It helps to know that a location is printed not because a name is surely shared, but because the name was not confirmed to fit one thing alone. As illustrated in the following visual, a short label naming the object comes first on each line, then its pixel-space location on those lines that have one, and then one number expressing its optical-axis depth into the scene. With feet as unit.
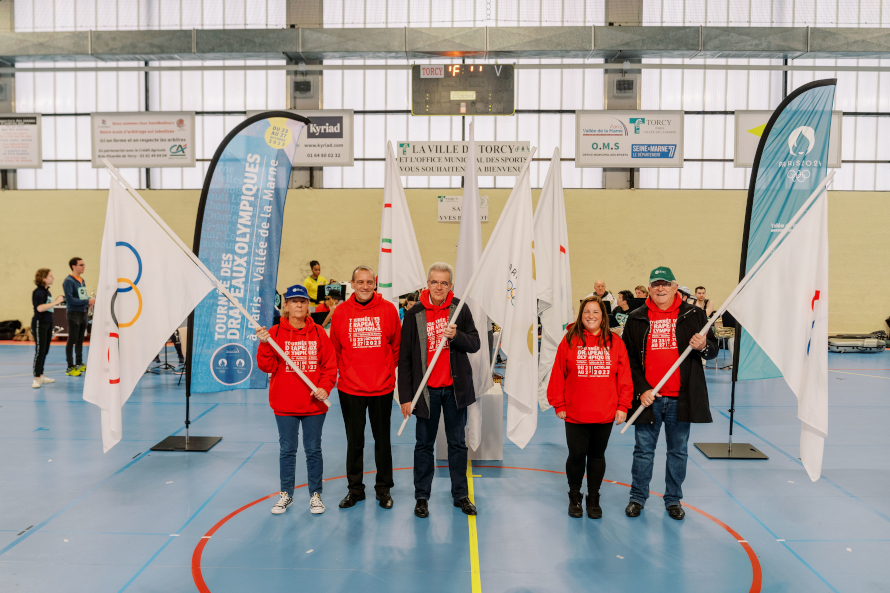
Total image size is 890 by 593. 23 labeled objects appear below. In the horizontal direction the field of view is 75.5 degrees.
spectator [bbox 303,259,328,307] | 39.52
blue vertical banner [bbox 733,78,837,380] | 17.80
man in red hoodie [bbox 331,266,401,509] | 14.19
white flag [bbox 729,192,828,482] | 12.99
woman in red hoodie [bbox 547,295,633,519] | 13.46
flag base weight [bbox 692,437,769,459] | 18.77
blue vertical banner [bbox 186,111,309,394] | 18.47
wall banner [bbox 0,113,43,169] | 40.88
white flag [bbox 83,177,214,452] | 13.56
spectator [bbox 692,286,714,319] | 35.50
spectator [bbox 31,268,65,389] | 29.14
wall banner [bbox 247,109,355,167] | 38.22
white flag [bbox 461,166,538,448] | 14.69
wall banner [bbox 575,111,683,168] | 36.55
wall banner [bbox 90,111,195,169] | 38.22
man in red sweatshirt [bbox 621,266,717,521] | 13.78
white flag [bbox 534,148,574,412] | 20.30
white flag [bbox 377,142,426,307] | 18.56
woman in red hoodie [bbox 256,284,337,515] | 14.01
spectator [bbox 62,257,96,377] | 29.91
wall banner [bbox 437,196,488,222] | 45.93
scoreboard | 33.58
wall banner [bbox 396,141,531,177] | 34.91
